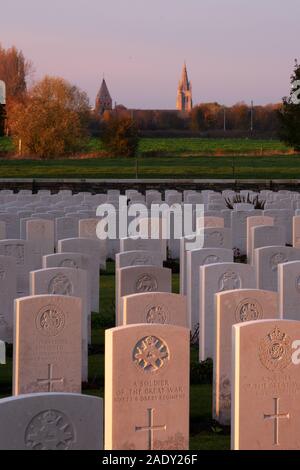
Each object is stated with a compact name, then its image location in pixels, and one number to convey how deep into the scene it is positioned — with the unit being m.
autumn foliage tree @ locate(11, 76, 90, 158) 52.66
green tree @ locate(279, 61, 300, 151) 43.09
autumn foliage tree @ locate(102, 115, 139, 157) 51.47
